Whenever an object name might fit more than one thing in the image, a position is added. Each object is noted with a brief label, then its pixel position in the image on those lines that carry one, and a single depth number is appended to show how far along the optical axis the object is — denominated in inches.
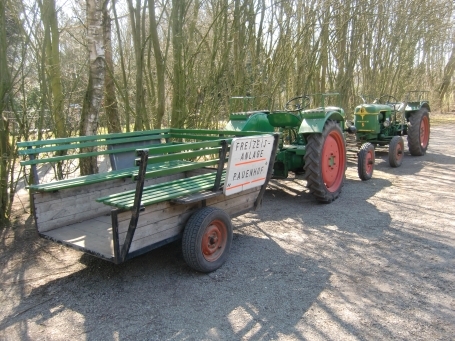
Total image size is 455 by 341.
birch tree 198.4
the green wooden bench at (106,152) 150.2
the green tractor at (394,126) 343.0
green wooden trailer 125.0
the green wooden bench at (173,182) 118.6
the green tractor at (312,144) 225.0
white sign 147.9
